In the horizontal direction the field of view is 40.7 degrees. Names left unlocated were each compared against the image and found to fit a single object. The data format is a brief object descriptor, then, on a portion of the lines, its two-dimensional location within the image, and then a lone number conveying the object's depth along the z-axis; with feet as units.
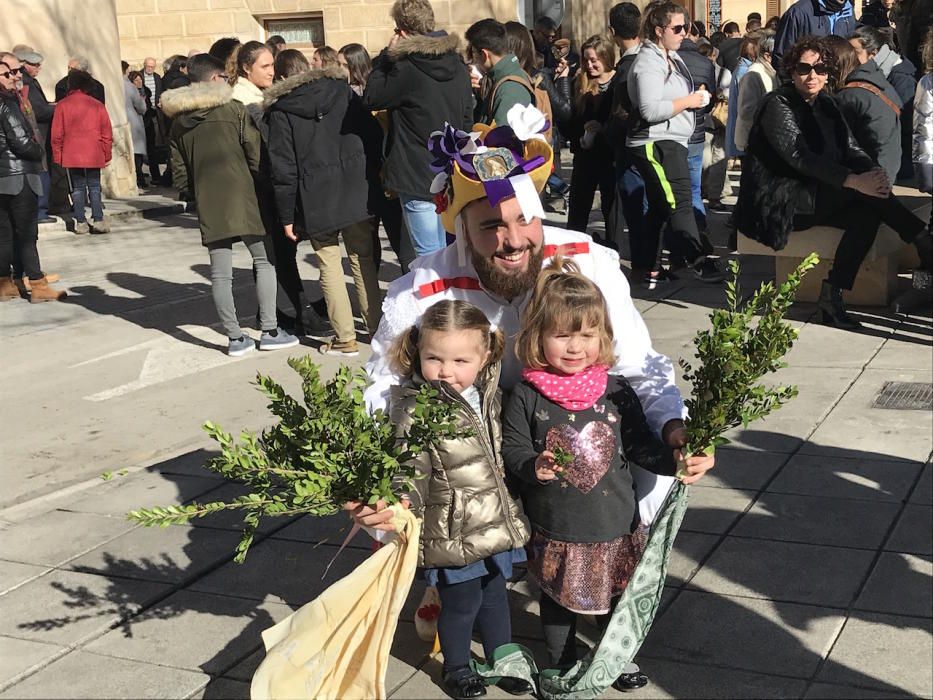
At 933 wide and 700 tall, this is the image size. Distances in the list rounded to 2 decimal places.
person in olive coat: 25.34
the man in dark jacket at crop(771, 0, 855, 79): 33.50
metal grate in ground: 19.83
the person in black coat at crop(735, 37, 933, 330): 24.79
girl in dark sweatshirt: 11.66
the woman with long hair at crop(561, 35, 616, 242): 30.76
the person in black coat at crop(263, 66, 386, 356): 24.66
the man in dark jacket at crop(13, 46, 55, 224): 44.65
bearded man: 12.26
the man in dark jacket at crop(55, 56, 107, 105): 44.78
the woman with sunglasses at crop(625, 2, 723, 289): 27.40
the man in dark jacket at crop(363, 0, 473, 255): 24.82
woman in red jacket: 43.75
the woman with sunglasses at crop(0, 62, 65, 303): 32.04
